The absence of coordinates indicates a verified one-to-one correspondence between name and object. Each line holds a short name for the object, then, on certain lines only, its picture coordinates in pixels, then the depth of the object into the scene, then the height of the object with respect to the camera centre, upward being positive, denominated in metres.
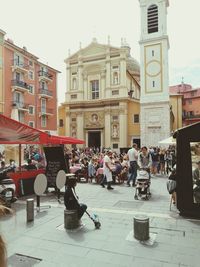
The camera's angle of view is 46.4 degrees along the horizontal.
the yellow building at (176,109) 44.62 +6.36
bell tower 31.05 +8.58
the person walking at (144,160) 9.31 -0.73
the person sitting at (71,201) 5.59 -1.41
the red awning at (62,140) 10.79 +0.10
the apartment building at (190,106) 49.09 +7.88
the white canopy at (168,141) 14.15 +0.01
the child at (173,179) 6.88 -1.15
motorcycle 7.48 -1.50
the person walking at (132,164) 10.95 -1.04
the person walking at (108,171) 10.35 -1.29
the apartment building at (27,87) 29.72 +7.84
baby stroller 8.35 -1.55
